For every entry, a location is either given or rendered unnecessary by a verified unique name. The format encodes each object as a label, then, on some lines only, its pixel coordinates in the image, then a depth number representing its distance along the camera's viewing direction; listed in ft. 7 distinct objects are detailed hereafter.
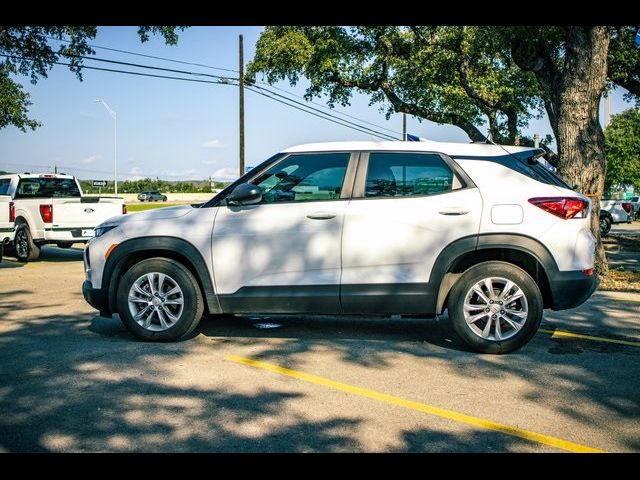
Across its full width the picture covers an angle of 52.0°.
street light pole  168.14
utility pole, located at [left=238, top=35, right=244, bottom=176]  107.14
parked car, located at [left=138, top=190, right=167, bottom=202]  252.42
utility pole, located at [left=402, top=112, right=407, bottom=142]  152.05
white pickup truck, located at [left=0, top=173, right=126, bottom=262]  46.98
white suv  18.97
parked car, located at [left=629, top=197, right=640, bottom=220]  140.56
